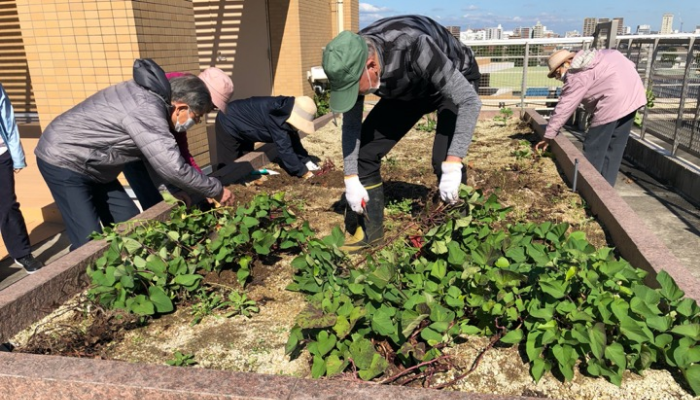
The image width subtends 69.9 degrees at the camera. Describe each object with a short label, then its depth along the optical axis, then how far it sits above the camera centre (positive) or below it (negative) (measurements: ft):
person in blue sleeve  12.63 -3.50
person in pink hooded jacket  16.46 -1.89
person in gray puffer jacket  9.66 -1.73
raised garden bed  6.63 -4.37
